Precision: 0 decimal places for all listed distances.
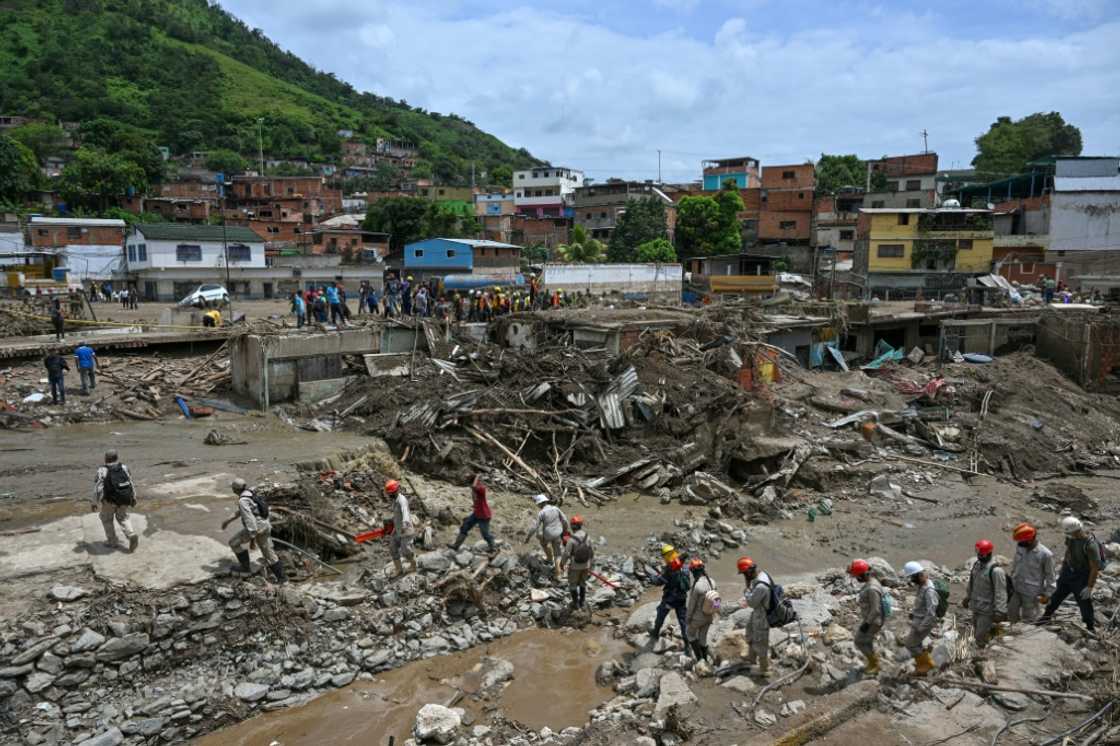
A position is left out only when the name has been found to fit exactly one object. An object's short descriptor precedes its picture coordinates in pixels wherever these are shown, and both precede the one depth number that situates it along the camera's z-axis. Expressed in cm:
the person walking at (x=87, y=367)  1842
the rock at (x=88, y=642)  886
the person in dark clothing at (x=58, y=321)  2161
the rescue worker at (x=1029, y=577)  887
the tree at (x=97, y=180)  6175
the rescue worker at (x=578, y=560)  1084
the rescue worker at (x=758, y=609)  845
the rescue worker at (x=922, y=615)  827
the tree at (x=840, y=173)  6344
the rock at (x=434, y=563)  1180
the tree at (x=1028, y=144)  7069
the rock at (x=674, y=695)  813
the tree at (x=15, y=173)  6019
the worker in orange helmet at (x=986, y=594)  877
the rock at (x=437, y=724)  848
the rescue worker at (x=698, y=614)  901
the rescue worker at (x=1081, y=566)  866
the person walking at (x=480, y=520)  1239
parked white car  3428
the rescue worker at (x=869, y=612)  829
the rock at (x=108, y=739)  822
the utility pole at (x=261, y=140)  9904
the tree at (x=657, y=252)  4988
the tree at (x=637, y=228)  5538
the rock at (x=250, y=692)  917
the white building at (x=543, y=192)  7919
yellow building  4106
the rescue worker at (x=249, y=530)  1037
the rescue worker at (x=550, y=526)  1201
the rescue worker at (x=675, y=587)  948
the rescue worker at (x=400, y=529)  1141
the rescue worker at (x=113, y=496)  1012
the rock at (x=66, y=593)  934
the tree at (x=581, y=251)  5284
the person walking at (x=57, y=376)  1773
